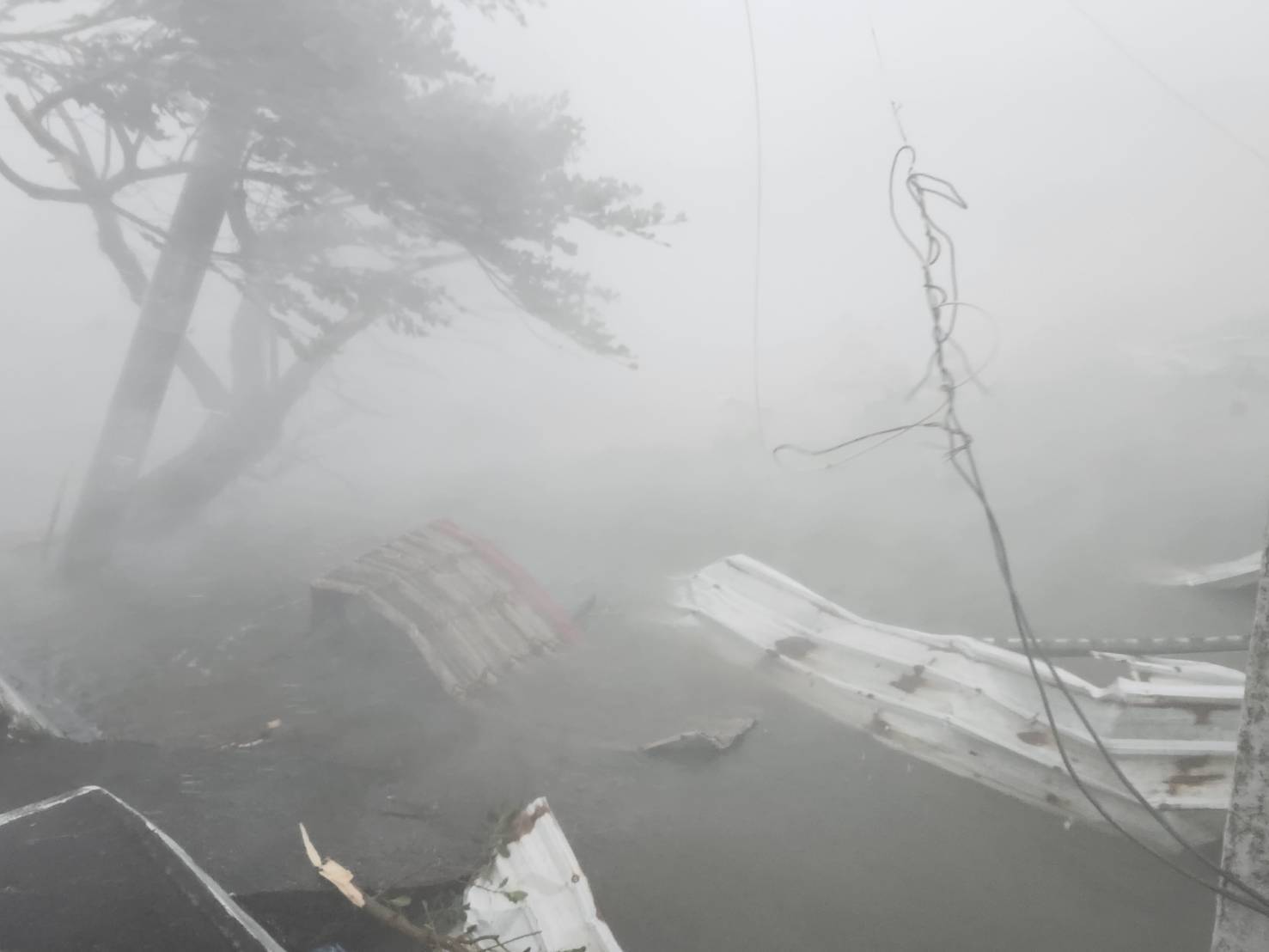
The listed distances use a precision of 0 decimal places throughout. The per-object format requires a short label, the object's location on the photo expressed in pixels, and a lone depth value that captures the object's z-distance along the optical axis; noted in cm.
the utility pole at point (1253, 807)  289
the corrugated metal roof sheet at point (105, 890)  235
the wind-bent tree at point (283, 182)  805
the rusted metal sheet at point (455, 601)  728
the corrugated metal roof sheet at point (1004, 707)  482
